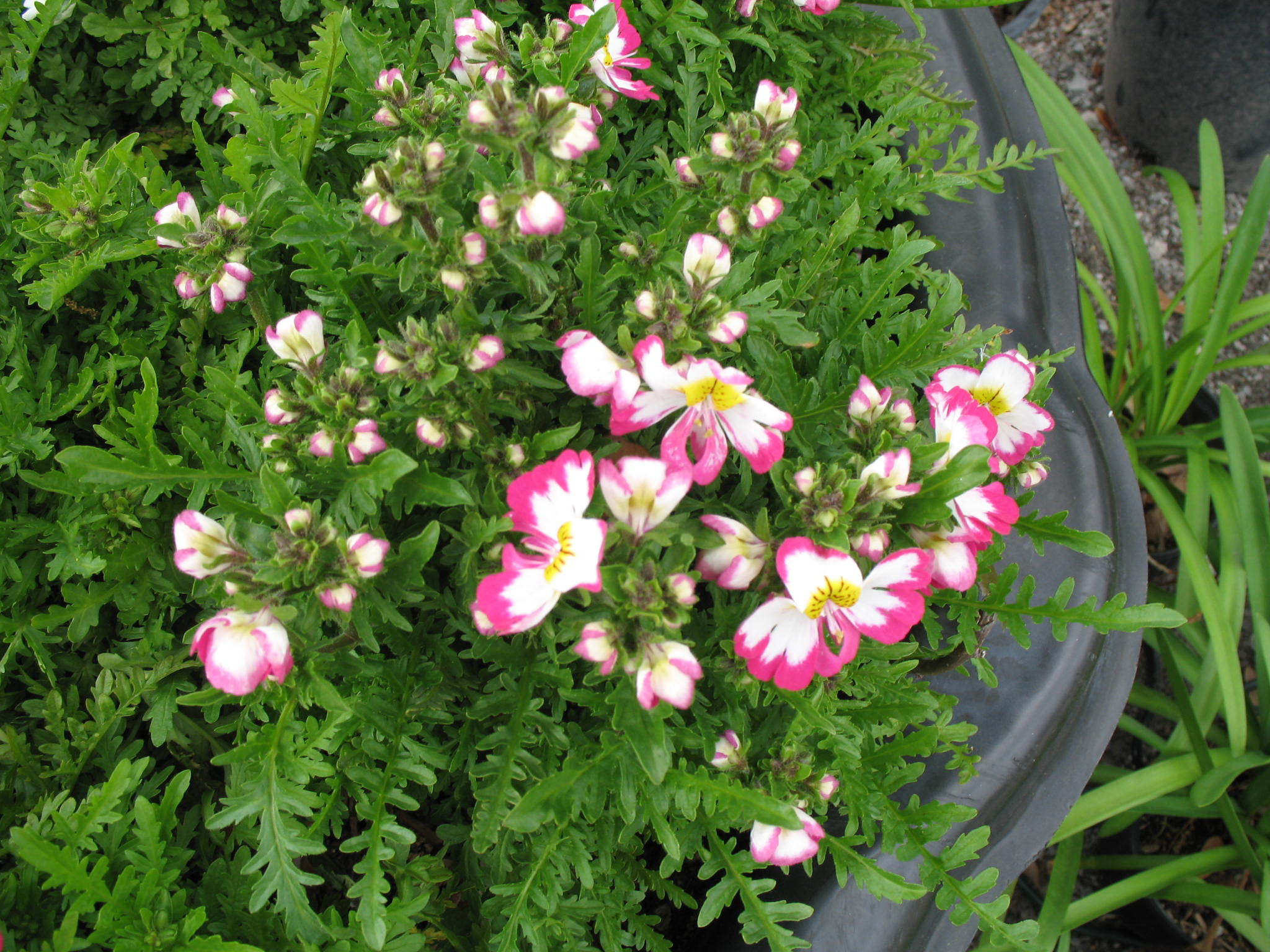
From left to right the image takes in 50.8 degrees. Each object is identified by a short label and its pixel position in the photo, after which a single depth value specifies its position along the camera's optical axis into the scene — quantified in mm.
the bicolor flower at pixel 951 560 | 276
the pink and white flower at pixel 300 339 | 277
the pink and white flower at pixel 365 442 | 266
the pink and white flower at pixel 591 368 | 265
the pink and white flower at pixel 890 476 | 257
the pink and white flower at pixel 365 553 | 257
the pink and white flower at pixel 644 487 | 253
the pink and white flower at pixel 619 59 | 310
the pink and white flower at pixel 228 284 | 301
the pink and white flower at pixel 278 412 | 275
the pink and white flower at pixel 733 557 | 267
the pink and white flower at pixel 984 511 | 279
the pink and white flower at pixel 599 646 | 251
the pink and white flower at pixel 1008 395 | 296
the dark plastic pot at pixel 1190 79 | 619
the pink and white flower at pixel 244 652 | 247
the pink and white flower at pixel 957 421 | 276
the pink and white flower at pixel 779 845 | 290
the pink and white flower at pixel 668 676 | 248
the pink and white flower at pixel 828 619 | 255
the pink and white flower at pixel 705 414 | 257
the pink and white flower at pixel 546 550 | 244
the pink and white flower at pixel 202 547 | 256
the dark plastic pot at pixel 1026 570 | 340
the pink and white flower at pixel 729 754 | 294
